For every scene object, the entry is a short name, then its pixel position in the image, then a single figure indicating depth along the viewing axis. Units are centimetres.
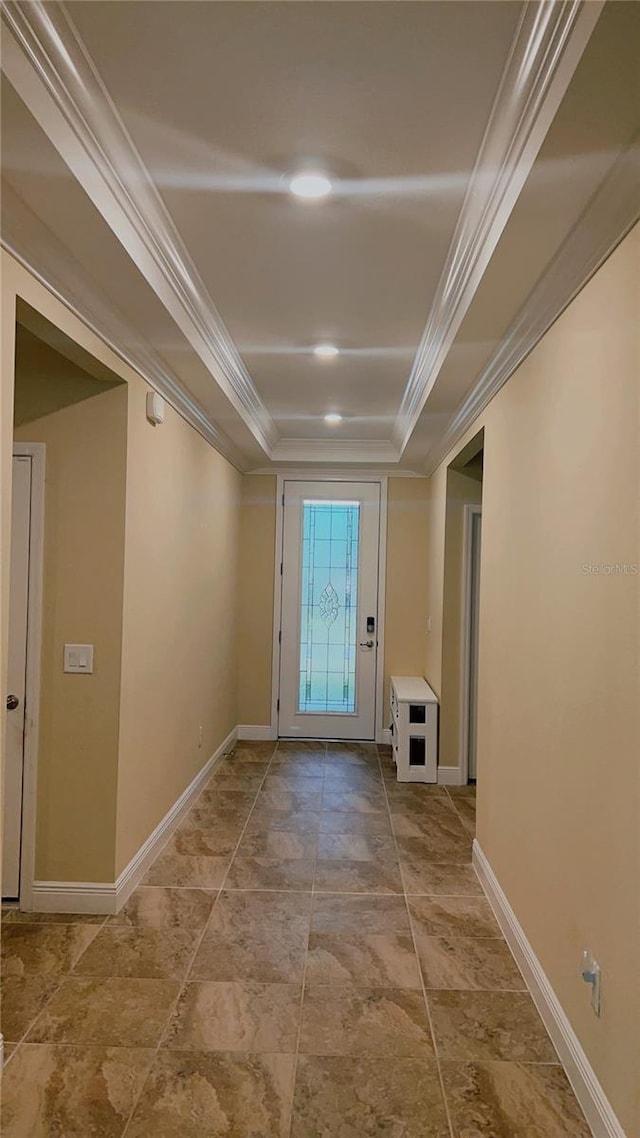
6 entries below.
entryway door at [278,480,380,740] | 573
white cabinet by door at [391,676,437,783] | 466
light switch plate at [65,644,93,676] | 273
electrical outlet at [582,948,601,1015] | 167
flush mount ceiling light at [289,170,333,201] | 180
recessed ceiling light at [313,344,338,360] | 320
